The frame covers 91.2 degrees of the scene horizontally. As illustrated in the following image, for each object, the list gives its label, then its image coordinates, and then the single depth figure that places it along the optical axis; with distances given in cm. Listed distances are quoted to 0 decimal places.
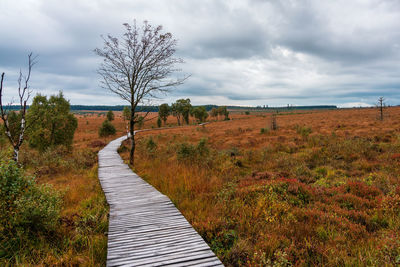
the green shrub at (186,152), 1055
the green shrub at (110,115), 5903
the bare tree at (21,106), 544
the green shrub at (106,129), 2409
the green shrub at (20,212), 338
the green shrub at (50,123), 1293
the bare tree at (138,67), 928
